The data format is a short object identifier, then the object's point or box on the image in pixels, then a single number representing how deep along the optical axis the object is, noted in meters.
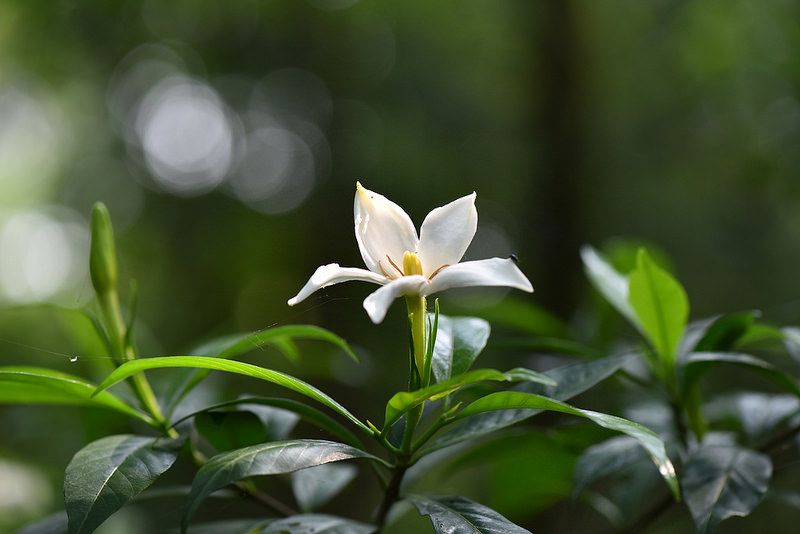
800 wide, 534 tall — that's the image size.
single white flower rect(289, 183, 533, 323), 0.52
